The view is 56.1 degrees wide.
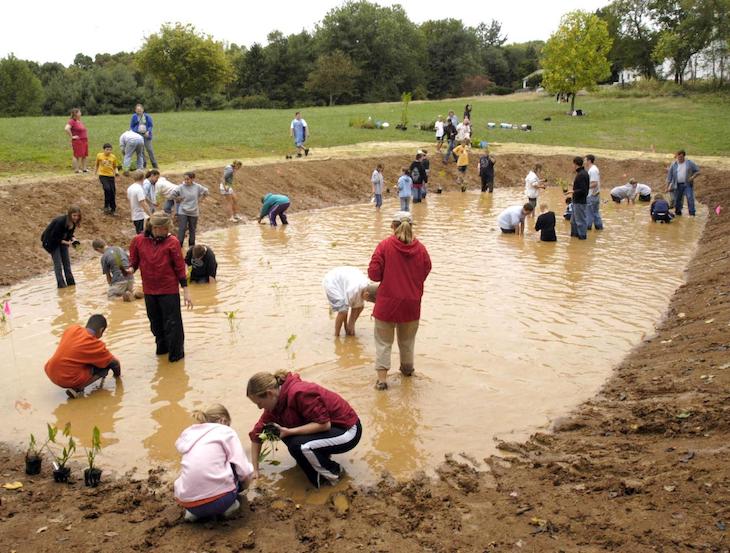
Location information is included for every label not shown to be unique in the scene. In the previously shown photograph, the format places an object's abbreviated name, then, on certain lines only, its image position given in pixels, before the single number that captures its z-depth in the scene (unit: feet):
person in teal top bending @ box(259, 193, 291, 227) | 60.85
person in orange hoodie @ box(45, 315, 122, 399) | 25.91
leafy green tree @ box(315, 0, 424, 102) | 268.00
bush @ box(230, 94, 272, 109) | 232.32
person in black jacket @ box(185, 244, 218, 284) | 42.11
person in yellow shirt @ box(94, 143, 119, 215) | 55.31
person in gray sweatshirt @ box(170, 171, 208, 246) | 48.57
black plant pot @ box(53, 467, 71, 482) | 20.16
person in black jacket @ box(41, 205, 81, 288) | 39.22
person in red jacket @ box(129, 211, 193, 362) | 28.27
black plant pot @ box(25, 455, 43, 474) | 20.63
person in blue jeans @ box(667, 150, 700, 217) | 63.26
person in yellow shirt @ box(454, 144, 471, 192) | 85.20
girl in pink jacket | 17.39
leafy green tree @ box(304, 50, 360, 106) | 239.91
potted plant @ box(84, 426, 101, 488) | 19.86
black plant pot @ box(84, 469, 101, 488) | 20.01
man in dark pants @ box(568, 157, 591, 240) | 53.45
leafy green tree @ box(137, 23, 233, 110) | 214.28
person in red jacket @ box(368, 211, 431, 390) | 24.93
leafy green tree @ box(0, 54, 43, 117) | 220.84
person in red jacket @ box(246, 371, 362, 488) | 18.83
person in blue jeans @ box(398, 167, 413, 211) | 64.76
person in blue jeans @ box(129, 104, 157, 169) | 65.25
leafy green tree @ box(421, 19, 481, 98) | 294.87
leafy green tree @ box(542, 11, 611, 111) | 152.05
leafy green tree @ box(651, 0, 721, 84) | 184.96
